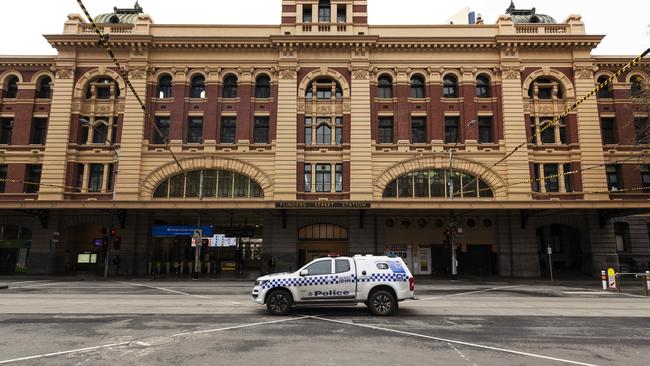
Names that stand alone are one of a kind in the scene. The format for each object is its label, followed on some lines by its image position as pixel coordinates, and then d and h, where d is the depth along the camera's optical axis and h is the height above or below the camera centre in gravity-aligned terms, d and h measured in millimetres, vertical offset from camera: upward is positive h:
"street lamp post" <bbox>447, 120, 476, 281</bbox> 26516 +888
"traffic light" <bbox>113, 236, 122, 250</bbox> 27261 +410
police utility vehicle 12344 -1196
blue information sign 29078 +1304
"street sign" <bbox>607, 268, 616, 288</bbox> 21344 -1405
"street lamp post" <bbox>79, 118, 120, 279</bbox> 27031 +5515
